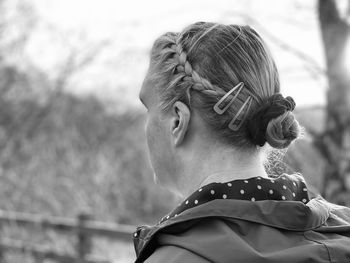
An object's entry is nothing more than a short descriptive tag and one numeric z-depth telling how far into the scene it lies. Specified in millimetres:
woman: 1068
